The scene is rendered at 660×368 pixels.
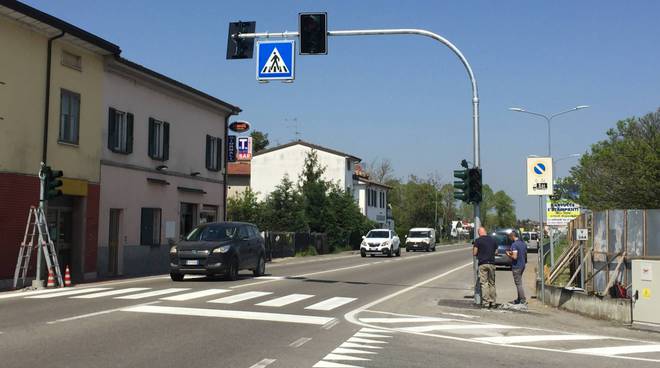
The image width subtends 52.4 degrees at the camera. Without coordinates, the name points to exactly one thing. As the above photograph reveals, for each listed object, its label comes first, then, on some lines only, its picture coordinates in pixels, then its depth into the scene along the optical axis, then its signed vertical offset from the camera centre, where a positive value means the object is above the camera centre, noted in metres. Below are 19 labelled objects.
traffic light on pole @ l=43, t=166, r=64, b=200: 17.98 +1.03
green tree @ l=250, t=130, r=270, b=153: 94.81 +11.97
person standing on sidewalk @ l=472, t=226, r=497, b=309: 14.75 -0.87
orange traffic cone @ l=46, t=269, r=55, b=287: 17.86 -1.58
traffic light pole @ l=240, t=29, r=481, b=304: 14.44 +3.78
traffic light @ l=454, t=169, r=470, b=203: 15.84 +0.96
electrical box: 12.62 -1.21
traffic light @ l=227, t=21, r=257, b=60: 14.54 +3.91
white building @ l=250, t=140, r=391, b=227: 67.00 +5.99
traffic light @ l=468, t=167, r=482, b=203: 15.72 +0.97
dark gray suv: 19.08 -0.84
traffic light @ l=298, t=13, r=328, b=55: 13.80 +3.89
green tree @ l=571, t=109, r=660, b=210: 33.75 +3.29
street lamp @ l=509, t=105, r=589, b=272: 15.30 -0.10
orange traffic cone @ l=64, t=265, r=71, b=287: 18.51 -1.63
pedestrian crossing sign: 14.66 +3.58
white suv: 43.19 -1.23
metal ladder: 17.89 -0.74
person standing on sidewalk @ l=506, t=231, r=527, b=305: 15.43 -0.83
